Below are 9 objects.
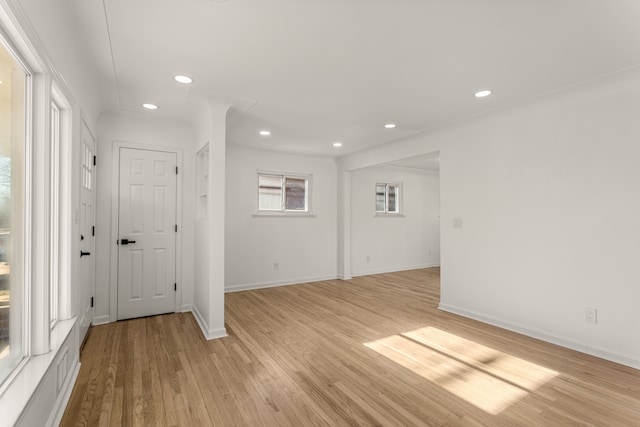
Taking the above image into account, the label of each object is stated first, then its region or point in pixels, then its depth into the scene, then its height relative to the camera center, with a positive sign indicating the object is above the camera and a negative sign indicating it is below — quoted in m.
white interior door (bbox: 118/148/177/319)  3.67 -0.19
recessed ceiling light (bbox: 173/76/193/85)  2.66 +1.22
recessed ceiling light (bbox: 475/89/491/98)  2.93 +1.20
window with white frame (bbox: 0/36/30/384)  1.46 +0.06
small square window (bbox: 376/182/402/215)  6.89 +0.42
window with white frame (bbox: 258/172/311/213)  5.55 +0.45
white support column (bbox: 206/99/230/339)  3.13 -0.01
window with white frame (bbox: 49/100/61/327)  2.02 +0.06
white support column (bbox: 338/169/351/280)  6.13 -0.15
